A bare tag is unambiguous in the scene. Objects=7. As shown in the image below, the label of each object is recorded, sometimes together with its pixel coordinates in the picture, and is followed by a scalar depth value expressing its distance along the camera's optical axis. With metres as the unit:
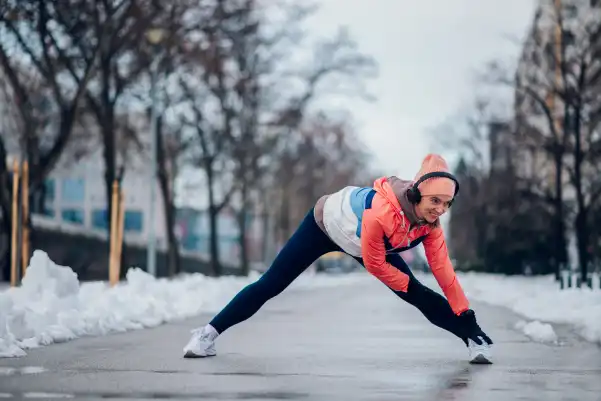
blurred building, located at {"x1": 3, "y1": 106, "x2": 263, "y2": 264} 47.97
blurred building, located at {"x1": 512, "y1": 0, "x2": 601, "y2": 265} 39.16
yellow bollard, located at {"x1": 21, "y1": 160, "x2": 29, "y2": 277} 22.46
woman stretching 8.57
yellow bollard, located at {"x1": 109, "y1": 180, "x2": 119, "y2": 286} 24.45
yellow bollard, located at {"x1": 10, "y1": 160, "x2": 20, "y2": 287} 21.98
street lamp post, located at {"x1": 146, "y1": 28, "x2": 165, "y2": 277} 34.72
